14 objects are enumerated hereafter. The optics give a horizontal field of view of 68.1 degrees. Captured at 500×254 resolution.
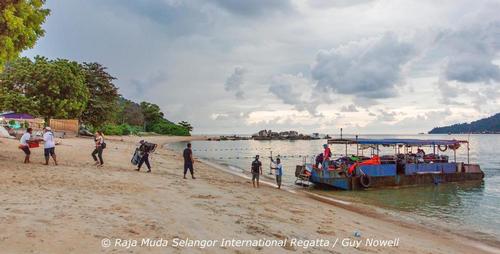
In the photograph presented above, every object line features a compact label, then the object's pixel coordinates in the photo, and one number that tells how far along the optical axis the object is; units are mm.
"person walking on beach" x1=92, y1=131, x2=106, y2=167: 21034
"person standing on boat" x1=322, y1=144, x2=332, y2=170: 28602
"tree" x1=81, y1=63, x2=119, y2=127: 56341
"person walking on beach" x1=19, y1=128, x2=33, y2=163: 18438
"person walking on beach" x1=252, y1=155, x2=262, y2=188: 22112
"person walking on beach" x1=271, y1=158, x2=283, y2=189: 23448
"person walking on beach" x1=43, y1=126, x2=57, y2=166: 18641
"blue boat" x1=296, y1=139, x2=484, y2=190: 28297
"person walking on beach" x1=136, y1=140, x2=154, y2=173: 21000
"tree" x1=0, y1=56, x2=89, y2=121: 41781
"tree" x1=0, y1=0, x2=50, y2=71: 15148
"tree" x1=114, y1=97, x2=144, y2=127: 125456
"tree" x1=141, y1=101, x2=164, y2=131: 144375
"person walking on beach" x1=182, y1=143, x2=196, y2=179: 19719
